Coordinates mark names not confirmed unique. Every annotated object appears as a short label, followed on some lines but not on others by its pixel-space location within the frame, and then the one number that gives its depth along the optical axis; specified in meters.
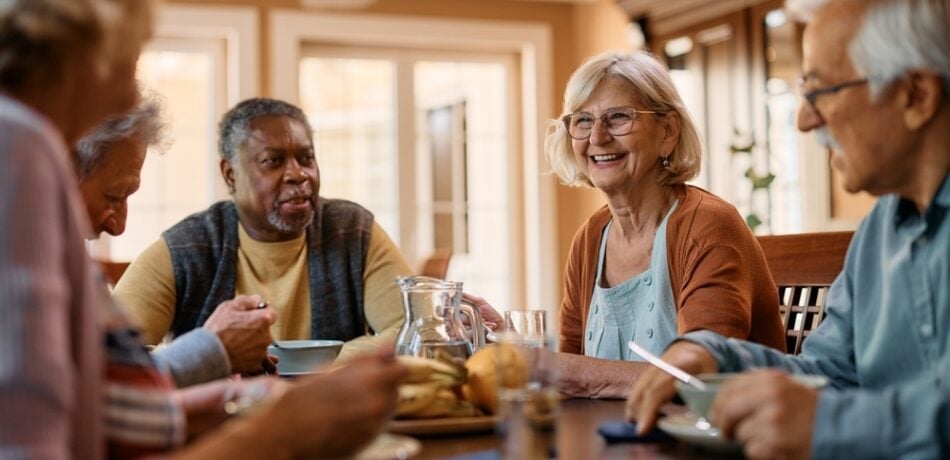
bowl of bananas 1.32
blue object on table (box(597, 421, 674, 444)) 1.22
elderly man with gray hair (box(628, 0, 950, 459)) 1.21
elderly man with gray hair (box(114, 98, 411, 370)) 2.61
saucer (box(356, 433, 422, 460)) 1.04
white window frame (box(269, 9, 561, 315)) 6.37
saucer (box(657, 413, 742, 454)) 1.13
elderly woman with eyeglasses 1.97
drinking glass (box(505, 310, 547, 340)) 1.47
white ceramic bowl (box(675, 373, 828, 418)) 1.15
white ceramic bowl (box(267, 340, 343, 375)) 1.96
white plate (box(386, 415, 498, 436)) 1.32
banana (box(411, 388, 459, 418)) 1.36
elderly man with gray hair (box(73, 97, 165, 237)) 2.14
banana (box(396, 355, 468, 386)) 1.34
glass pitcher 1.62
